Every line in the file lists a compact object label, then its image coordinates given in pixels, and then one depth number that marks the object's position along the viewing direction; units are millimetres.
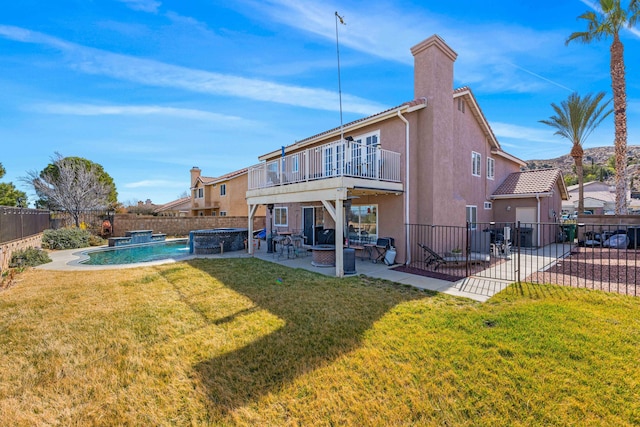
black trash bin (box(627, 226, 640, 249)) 14555
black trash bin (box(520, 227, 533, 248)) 15878
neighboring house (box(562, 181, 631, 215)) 35125
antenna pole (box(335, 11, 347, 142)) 10453
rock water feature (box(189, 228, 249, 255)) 15250
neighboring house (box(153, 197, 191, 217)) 43625
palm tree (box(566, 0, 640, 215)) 16297
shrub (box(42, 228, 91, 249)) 17875
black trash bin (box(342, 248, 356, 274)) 9828
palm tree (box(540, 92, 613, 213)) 20766
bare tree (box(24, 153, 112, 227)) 21969
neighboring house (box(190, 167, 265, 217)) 31125
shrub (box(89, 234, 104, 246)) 20289
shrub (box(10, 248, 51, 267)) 11898
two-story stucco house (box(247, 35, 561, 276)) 10562
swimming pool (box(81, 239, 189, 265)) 14422
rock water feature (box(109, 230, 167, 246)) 19969
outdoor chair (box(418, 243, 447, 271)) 10103
